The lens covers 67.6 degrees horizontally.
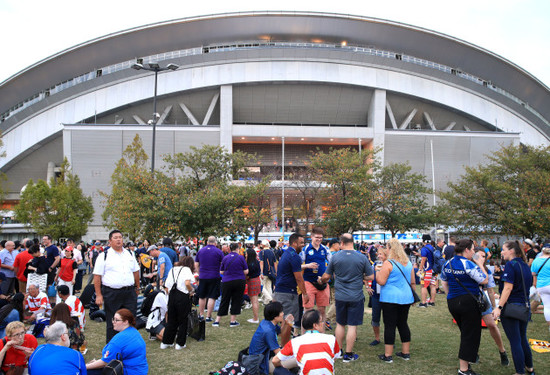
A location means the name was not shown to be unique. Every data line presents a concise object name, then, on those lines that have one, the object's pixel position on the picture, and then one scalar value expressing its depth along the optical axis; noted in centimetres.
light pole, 1756
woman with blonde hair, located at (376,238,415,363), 594
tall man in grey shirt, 606
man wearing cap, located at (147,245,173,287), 890
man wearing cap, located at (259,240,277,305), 1109
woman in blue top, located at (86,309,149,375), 416
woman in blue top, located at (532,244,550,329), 594
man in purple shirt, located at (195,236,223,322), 878
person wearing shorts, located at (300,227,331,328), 703
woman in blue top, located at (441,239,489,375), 524
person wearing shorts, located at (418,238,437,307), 1080
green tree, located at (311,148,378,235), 2503
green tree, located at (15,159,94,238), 3116
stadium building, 4134
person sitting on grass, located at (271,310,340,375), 387
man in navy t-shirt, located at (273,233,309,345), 669
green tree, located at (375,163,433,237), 2775
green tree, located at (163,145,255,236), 1956
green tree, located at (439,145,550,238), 2244
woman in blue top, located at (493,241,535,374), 518
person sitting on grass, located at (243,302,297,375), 494
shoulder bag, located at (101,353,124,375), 404
